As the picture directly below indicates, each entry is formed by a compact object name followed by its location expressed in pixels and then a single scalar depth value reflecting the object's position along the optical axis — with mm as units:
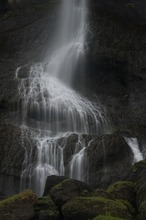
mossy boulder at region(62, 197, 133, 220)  13516
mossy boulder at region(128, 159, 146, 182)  16758
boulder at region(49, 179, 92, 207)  15070
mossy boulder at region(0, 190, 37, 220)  14219
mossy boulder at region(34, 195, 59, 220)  14430
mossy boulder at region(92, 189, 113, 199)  14725
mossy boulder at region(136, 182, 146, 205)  14682
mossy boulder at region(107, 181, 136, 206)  15355
